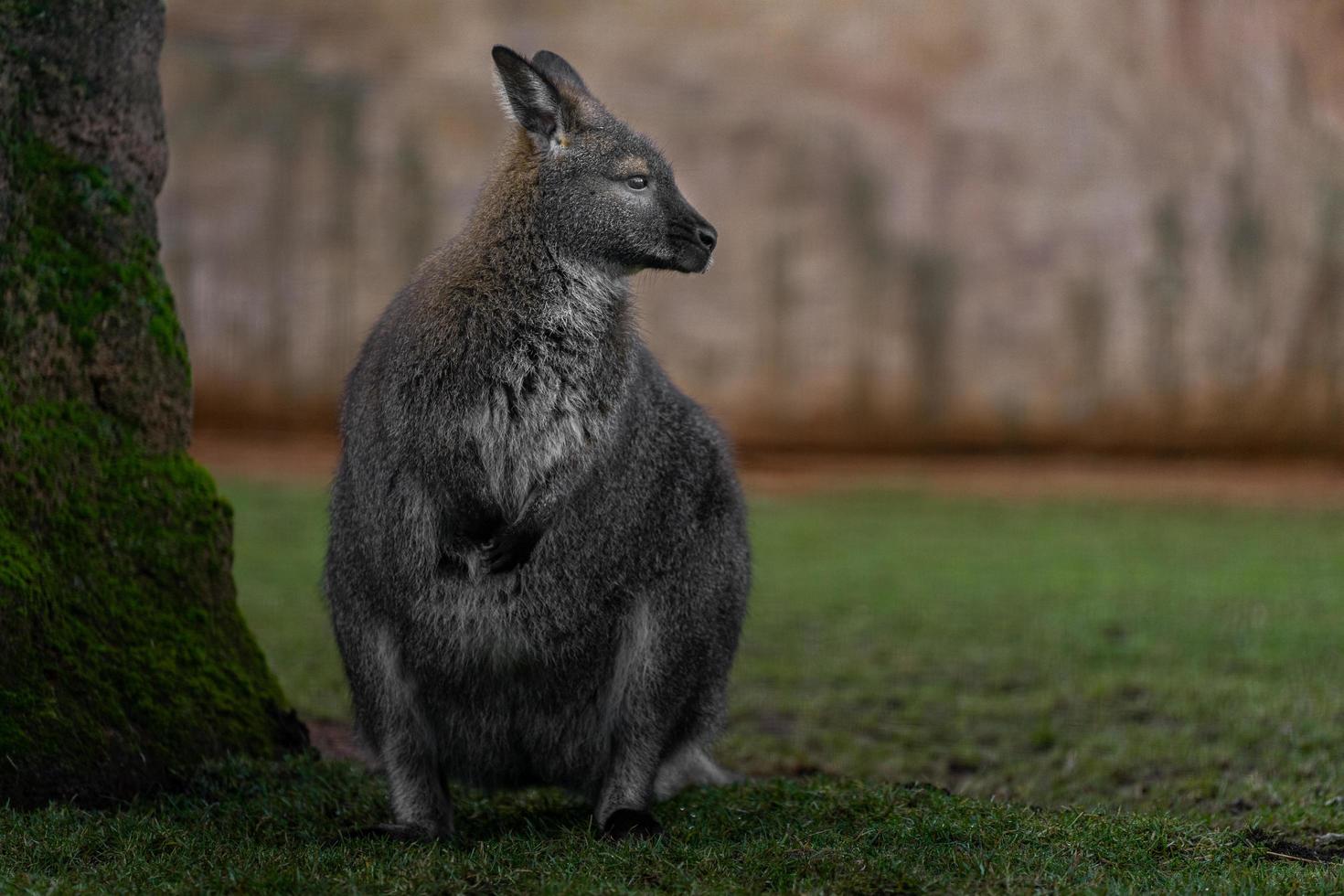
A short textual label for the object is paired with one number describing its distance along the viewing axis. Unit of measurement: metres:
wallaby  8.62
